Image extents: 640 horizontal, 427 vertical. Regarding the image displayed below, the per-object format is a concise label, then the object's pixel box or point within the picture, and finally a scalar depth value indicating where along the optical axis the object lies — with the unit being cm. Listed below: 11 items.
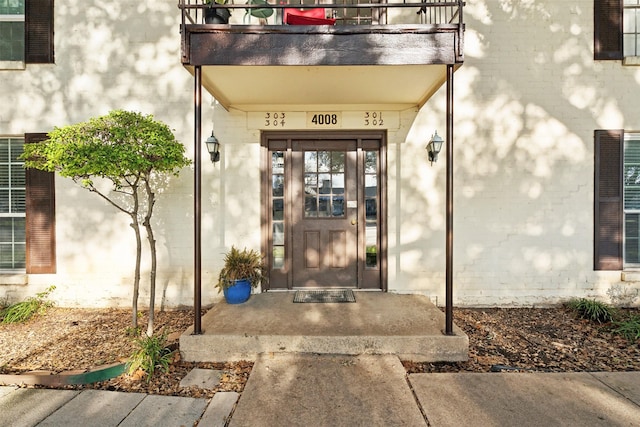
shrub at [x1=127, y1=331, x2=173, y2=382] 284
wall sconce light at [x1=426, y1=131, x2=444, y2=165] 426
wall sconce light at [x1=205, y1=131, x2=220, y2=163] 428
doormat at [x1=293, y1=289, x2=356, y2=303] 411
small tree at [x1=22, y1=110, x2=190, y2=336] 298
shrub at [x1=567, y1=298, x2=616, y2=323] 400
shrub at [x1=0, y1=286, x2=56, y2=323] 400
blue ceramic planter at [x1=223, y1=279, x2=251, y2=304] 396
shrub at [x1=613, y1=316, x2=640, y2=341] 354
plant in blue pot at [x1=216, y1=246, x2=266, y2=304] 396
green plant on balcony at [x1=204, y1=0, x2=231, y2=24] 328
